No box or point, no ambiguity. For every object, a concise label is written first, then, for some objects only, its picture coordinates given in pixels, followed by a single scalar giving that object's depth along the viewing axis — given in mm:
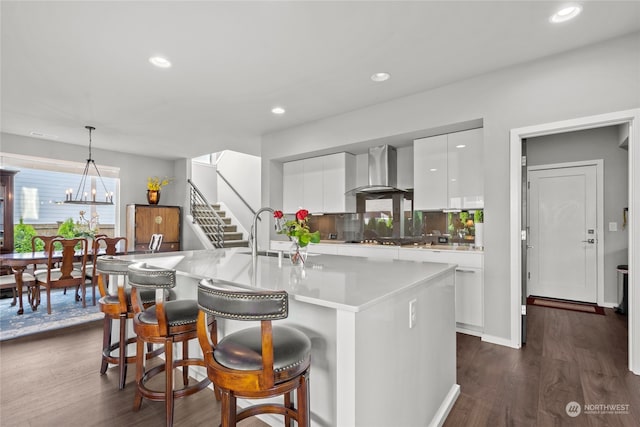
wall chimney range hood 4355
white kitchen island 1216
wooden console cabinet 6262
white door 4465
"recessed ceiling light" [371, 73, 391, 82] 3200
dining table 3879
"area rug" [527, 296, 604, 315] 4184
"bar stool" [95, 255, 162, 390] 2137
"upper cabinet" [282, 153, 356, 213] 4785
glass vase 2254
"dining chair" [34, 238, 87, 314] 4070
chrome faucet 2461
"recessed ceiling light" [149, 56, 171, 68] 2875
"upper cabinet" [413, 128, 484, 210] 3553
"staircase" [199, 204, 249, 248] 7143
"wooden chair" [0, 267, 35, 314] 4086
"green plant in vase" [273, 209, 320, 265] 2205
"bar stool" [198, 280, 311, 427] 1187
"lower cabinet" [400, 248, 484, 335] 3266
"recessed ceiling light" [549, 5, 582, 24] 2211
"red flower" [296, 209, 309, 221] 2156
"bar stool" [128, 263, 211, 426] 1722
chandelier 6238
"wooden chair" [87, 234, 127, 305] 4320
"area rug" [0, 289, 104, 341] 3455
